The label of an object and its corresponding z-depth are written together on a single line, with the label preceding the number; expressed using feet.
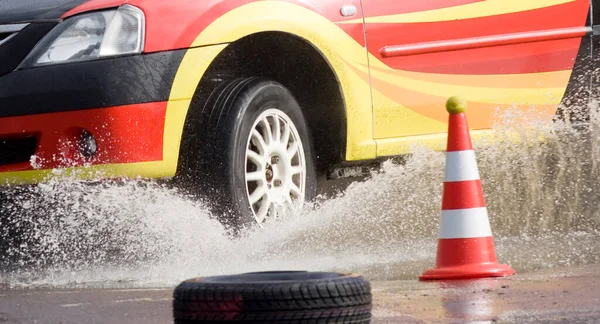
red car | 34.27
